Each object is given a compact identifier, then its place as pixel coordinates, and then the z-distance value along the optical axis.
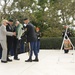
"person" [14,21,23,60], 6.46
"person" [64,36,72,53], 9.23
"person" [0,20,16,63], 6.06
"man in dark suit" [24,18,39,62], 6.19
